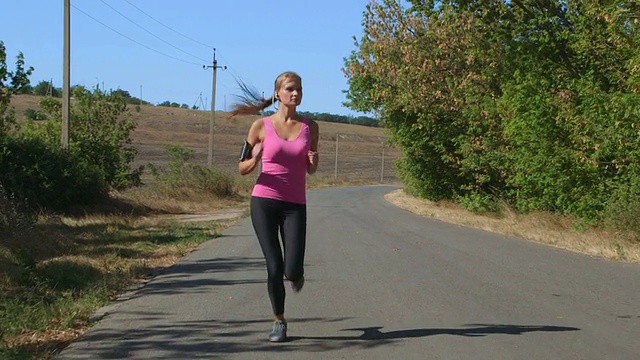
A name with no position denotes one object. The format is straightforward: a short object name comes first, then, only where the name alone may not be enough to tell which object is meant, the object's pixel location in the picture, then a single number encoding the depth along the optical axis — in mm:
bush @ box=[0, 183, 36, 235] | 12008
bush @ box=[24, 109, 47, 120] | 26052
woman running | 5602
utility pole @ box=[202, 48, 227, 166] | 38347
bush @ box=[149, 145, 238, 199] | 32938
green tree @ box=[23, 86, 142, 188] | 25656
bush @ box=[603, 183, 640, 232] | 13359
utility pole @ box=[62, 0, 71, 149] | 21109
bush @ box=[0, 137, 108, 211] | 18984
